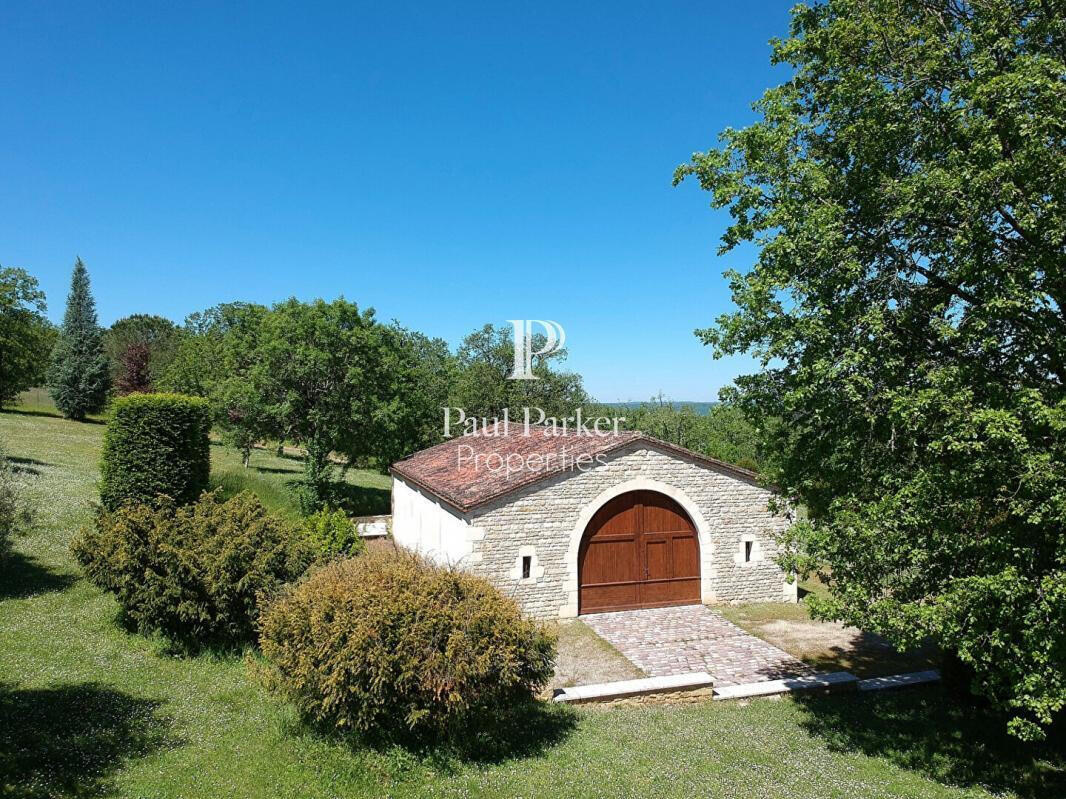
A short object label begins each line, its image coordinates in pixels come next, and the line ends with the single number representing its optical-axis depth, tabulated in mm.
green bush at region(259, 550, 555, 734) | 7270
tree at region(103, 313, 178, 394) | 52688
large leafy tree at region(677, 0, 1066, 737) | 6672
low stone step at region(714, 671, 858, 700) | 10648
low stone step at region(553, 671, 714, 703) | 10078
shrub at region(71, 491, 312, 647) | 10695
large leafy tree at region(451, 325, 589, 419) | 39812
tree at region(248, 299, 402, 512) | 25047
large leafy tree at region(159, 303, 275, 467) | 25203
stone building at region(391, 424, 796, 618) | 15430
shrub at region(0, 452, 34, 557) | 12383
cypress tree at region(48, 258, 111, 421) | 46000
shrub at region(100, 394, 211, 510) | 16328
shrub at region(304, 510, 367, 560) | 13828
